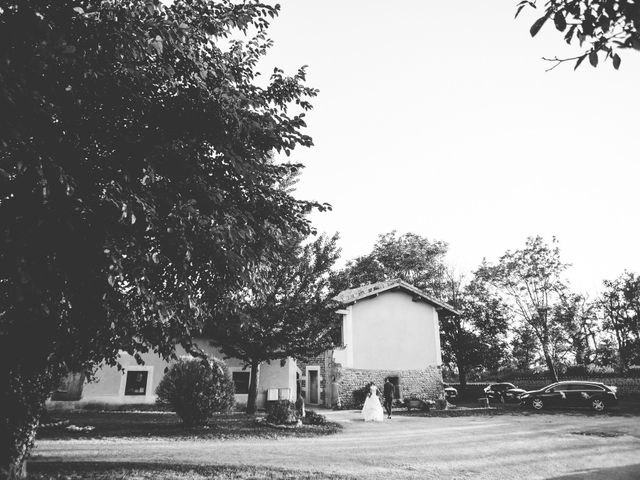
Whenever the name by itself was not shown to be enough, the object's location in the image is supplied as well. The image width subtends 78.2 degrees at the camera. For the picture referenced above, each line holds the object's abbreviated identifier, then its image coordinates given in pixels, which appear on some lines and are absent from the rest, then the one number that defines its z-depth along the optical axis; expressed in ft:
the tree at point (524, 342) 107.76
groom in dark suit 61.67
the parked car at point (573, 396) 65.62
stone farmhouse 68.85
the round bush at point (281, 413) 47.44
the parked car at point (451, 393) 109.60
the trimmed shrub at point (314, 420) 49.47
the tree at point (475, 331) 120.06
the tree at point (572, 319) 101.14
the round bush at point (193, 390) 42.16
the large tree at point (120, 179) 12.55
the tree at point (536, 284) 102.27
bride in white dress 56.75
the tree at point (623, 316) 109.29
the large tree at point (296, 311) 51.44
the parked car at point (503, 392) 93.62
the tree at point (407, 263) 134.92
